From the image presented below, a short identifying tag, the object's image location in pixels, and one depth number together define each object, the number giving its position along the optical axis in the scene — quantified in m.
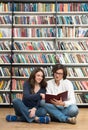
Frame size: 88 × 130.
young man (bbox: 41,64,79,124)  4.39
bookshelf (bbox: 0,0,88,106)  6.27
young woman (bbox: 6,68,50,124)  4.34
